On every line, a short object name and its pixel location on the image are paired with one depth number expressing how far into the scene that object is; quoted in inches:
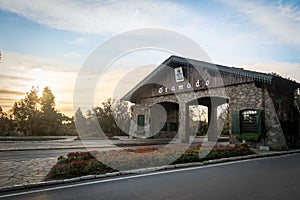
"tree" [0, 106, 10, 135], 1051.3
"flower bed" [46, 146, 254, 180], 257.4
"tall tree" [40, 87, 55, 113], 1129.6
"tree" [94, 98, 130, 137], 1157.1
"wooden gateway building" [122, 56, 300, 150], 573.0
